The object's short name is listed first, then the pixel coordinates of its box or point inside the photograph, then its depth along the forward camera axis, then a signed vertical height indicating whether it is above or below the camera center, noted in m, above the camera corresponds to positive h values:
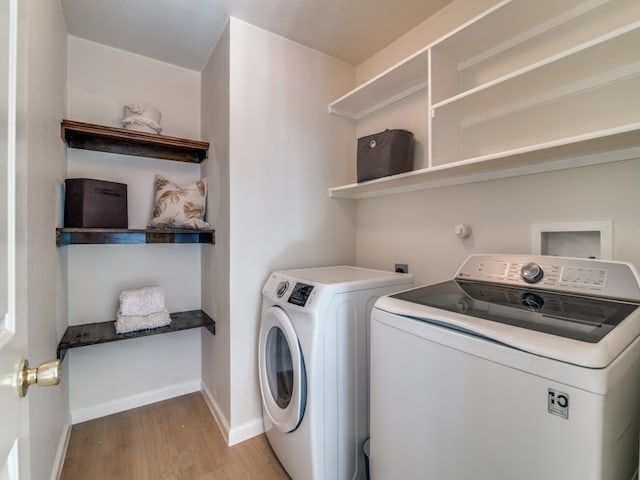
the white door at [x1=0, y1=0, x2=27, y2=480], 0.48 -0.04
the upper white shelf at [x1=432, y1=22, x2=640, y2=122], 0.97 +0.63
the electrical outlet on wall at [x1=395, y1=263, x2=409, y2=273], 1.87 -0.20
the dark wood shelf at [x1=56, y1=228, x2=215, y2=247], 1.63 +0.01
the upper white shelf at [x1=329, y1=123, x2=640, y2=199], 1.00 +0.32
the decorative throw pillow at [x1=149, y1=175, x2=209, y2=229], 1.92 +0.22
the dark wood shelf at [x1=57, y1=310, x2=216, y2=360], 1.65 -0.58
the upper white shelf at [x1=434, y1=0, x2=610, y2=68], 1.17 +0.91
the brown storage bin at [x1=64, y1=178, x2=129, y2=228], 1.71 +0.20
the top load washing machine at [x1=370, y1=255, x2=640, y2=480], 0.60 -0.34
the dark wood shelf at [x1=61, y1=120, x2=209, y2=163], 1.73 +0.62
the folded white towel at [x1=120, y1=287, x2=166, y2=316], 1.90 -0.42
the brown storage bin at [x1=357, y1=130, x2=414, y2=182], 1.64 +0.47
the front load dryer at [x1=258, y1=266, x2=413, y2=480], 1.29 -0.62
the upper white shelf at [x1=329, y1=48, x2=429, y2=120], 1.57 +0.92
